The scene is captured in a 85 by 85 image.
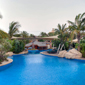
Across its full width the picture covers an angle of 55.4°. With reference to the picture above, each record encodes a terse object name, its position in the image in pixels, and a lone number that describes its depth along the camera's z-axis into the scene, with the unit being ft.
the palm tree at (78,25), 34.76
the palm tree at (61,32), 46.92
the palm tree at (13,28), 51.68
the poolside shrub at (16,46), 49.37
